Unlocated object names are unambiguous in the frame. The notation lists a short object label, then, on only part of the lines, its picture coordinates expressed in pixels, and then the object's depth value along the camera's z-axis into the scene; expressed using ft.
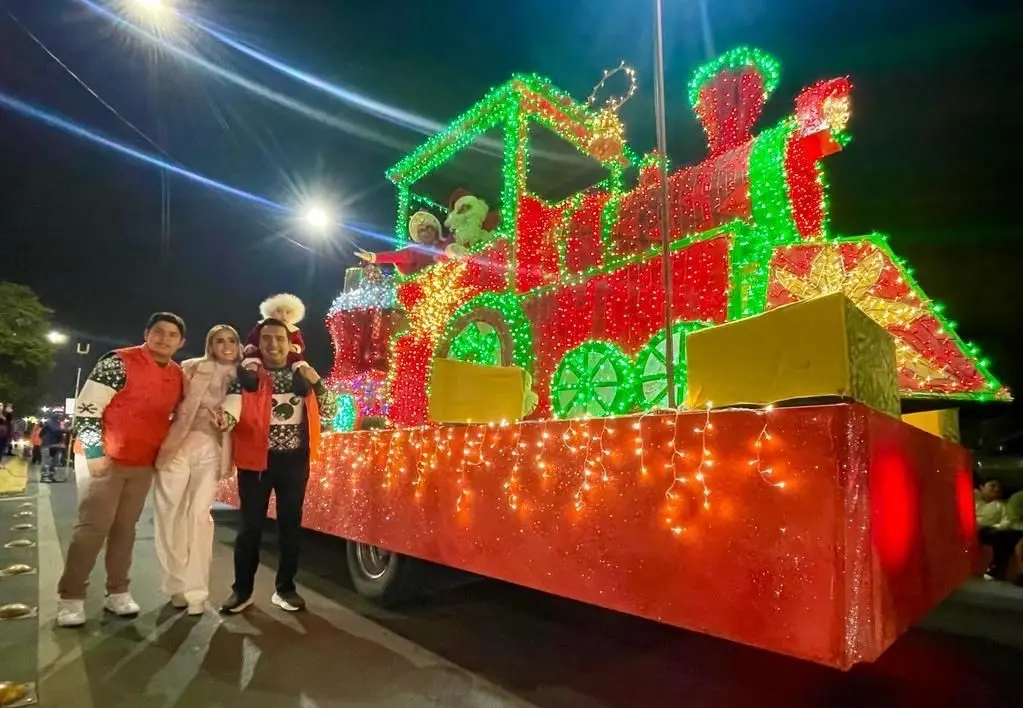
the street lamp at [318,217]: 41.29
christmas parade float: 6.44
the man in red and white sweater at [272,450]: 12.34
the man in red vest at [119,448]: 11.44
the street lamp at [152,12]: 24.21
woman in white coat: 12.37
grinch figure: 24.11
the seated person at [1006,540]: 19.29
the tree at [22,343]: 72.02
